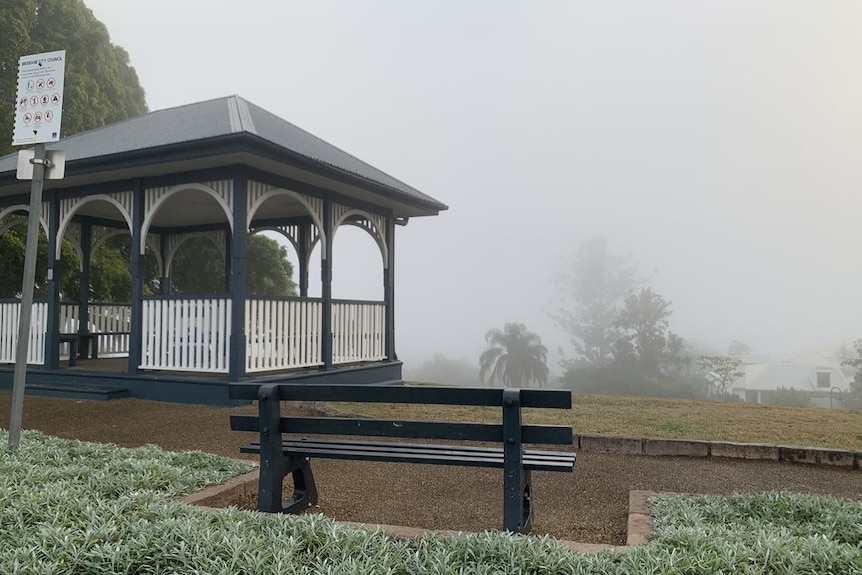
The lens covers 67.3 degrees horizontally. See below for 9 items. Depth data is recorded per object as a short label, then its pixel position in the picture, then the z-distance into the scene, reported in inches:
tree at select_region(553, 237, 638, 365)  2645.2
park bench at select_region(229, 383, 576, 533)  129.0
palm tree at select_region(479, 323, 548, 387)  2226.9
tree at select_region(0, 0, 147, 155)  744.3
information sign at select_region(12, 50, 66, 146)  198.7
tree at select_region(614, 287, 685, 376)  2438.5
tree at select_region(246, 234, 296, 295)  844.0
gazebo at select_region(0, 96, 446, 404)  349.4
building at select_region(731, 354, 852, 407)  2474.8
